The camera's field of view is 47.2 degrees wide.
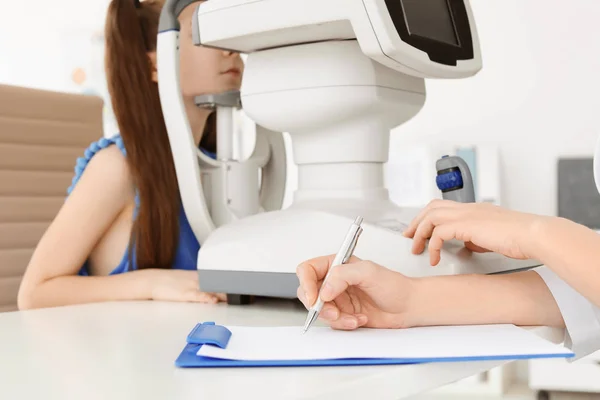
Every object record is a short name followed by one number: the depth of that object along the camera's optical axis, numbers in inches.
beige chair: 56.2
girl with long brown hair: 42.5
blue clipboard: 19.3
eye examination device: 30.7
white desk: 17.4
